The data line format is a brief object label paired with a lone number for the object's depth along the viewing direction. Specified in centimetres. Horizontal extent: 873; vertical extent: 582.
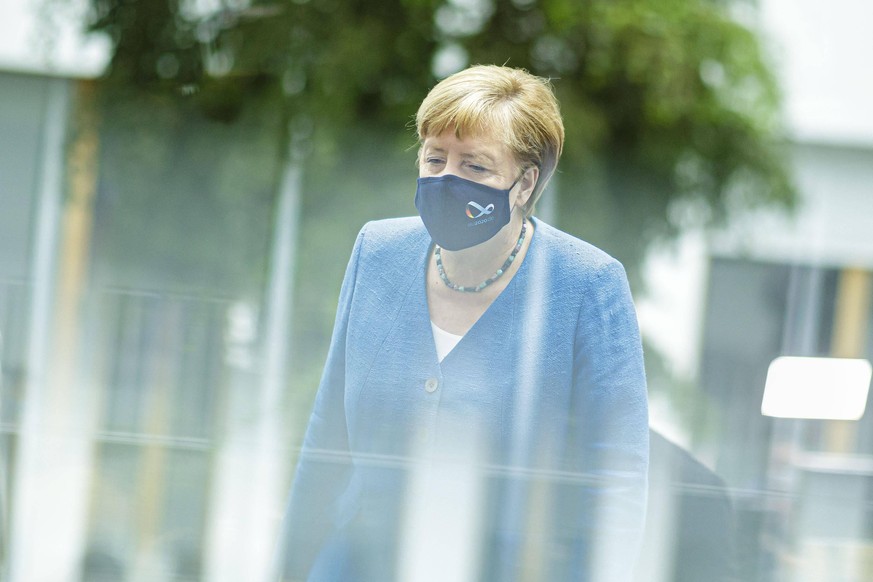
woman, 724
